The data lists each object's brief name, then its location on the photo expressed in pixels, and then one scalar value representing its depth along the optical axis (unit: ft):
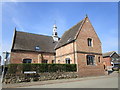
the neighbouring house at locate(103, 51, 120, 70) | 99.80
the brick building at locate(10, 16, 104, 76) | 51.62
